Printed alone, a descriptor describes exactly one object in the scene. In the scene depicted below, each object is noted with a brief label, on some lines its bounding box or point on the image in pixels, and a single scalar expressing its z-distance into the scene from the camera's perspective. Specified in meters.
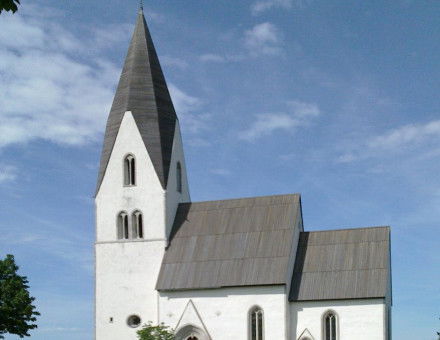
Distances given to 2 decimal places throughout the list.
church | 35.47
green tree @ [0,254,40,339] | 40.62
